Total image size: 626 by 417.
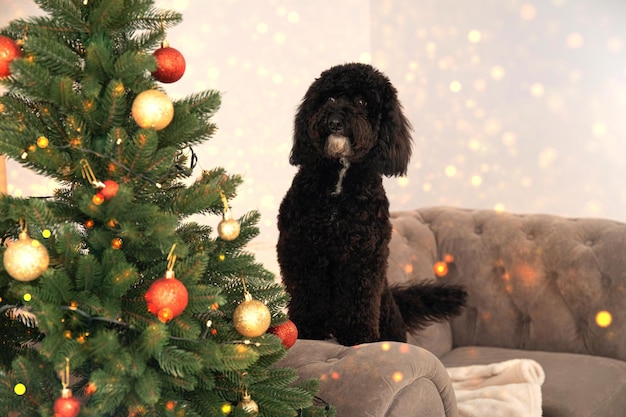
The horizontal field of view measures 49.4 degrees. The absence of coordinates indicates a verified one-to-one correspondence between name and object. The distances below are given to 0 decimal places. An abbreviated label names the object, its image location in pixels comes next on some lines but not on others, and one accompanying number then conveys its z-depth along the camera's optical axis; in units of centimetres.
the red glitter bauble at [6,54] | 115
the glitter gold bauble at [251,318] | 123
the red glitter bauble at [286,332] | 141
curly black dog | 183
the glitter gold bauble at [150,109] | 114
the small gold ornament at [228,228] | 130
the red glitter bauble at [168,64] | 127
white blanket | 204
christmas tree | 108
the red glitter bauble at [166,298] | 106
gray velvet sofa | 239
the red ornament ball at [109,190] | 113
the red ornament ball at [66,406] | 103
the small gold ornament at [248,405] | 127
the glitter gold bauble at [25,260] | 104
